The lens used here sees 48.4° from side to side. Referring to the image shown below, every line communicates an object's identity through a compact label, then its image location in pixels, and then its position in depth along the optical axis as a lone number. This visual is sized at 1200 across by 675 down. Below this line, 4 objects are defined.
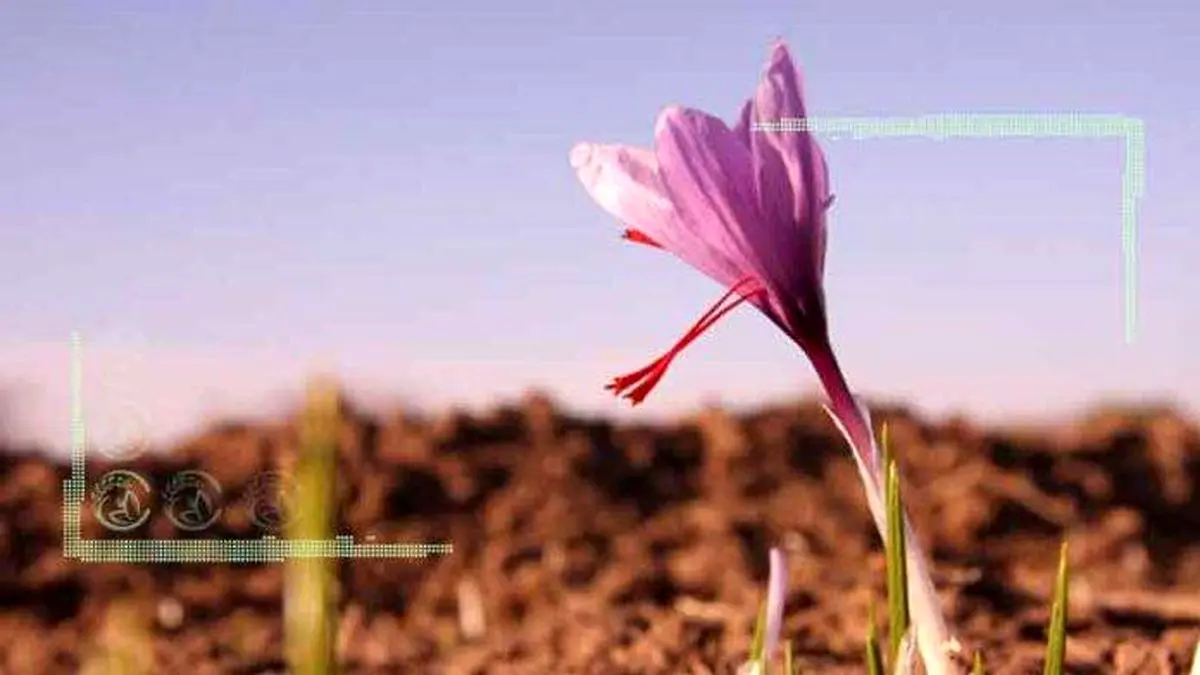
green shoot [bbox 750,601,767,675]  0.21
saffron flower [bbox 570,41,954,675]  0.19
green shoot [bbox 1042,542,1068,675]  0.21
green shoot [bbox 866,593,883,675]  0.20
